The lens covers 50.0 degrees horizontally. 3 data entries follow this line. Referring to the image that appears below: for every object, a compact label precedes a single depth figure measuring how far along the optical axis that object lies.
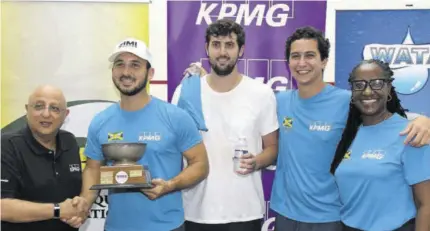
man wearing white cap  2.42
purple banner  3.38
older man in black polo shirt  2.26
